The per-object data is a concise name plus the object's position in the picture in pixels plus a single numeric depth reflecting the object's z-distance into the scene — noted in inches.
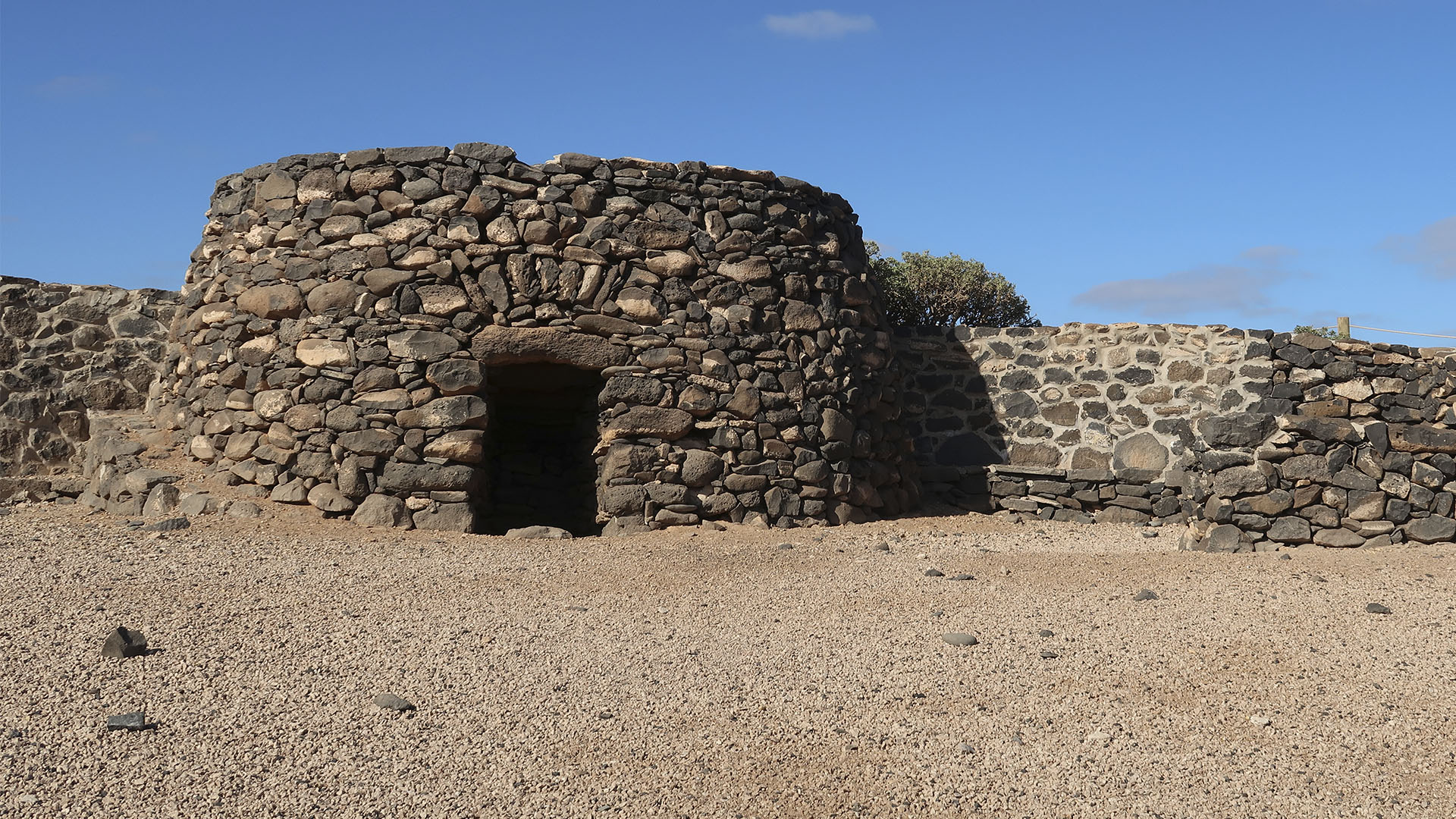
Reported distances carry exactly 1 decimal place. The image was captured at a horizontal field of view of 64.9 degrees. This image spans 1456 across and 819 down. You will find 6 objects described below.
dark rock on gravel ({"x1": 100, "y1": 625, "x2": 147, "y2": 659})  185.3
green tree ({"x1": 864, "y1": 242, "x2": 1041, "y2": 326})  518.9
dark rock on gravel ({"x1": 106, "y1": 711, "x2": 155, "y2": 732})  155.4
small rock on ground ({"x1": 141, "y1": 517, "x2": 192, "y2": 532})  286.2
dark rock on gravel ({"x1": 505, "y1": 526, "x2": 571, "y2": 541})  302.8
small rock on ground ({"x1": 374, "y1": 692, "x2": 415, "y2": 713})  166.2
